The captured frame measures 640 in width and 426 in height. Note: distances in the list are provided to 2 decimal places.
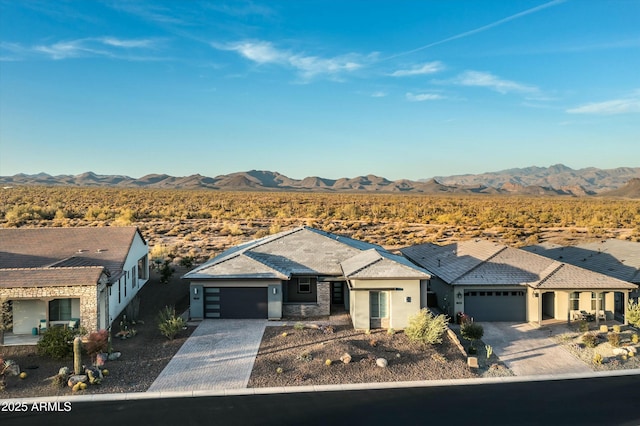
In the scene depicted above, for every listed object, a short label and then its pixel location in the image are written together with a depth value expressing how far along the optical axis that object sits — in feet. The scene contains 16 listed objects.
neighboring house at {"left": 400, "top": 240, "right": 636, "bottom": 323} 74.95
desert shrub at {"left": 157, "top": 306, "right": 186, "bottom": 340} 66.39
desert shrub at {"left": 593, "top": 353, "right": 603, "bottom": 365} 58.18
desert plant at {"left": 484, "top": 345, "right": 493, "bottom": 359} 59.88
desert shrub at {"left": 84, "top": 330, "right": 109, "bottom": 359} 56.54
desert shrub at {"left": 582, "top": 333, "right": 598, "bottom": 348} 64.03
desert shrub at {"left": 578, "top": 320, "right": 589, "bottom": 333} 70.13
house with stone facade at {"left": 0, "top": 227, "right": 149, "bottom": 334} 62.34
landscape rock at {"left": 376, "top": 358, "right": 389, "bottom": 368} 56.59
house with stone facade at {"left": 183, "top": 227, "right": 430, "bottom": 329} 71.77
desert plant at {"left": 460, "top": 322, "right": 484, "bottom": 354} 64.85
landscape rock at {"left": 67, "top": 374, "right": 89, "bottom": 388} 50.74
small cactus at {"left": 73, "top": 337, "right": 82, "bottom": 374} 52.65
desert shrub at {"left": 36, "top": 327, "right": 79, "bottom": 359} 58.18
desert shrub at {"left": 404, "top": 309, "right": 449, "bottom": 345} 63.10
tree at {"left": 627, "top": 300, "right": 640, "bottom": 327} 70.59
